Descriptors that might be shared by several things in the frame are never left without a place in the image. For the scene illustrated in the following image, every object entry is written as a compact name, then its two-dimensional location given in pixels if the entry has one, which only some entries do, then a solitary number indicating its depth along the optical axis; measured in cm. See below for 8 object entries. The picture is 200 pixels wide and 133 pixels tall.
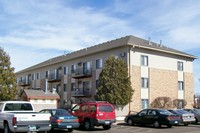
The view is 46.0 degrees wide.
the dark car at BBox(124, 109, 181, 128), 1671
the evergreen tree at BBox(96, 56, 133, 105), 2468
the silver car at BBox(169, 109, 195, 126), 1829
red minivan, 1477
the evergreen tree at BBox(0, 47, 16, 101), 2108
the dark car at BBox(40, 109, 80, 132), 1302
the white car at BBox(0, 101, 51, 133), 1037
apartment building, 2785
